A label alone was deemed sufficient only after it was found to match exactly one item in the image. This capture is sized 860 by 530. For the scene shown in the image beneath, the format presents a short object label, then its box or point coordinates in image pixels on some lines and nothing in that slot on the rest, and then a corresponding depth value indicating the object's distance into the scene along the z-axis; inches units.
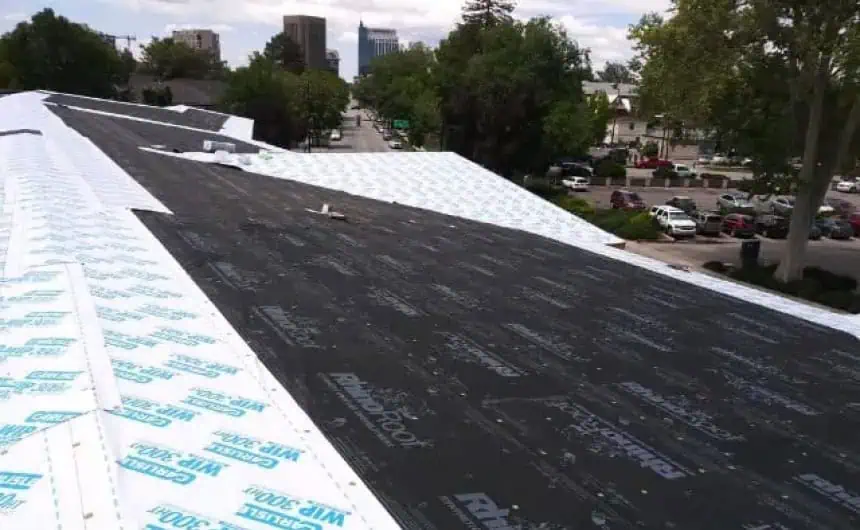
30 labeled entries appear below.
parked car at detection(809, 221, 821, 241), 1210.0
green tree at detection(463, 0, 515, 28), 2210.9
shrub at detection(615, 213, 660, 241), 1127.6
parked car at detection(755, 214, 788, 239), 1190.9
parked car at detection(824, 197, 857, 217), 1416.1
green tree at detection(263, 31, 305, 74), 4202.8
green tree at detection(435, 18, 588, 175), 1566.2
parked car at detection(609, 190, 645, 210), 1371.8
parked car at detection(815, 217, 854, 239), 1212.5
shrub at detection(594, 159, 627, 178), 1861.5
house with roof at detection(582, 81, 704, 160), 2805.1
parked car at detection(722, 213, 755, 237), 1193.4
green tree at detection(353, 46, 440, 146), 2006.6
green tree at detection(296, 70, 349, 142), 2053.4
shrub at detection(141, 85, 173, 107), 2199.8
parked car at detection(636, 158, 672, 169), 2199.9
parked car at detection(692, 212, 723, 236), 1184.8
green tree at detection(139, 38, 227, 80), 3550.7
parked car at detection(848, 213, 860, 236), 1264.8
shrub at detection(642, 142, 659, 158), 2588.1
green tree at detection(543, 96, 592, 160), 1526.8
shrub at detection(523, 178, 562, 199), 1483.3
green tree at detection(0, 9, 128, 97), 2129.7
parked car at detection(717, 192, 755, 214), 1371.8
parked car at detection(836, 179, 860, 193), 1855.3
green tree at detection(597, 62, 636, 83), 4908.7
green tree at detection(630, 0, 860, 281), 729.6
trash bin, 971.3
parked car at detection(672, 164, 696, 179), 2015.3
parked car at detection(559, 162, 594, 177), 1898.4
